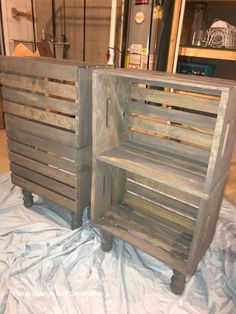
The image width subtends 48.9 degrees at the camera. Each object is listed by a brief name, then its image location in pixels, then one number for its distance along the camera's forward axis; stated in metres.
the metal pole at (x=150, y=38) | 2.02
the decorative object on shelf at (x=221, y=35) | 1.84
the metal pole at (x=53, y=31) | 3.19
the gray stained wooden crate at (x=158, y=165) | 0.98
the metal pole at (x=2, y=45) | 2.96
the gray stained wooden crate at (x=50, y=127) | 1.20
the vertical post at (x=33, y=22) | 3.22
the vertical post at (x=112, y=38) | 1.99
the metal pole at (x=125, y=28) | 2.17
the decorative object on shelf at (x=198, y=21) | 2.10
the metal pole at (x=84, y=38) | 3.03
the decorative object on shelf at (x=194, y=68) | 2.32
